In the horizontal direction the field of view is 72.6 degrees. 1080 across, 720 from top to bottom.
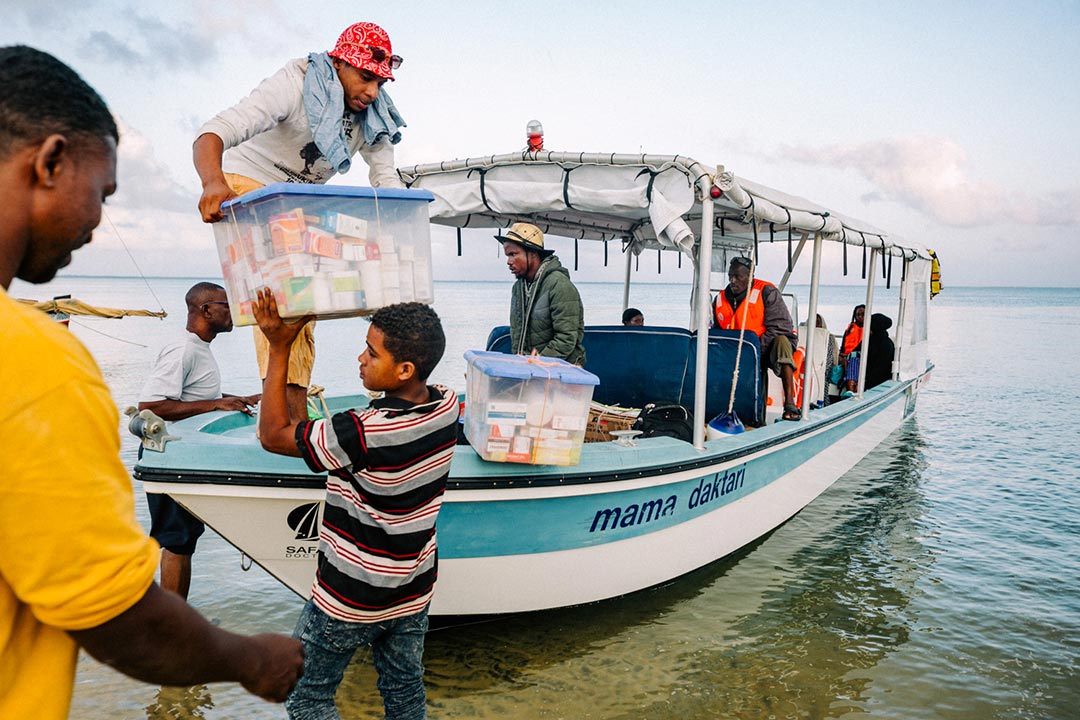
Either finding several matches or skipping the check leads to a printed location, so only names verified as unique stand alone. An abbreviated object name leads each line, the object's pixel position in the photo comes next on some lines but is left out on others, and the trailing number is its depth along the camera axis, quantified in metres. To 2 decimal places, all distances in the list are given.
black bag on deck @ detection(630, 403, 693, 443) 5.27
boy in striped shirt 2.37
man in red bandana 2.98
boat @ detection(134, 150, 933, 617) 3.52
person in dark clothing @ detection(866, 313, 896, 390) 9.95
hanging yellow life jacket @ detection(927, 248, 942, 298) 11.27
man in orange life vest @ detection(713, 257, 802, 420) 6.76
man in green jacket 4.91
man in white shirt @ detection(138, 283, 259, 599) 3.88
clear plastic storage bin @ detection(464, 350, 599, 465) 3.52
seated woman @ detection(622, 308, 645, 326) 8.99
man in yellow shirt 0.87
